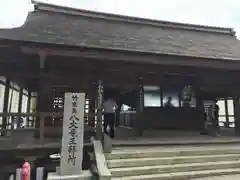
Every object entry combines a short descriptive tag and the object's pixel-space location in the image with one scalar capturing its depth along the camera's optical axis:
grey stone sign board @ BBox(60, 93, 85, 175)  5.41
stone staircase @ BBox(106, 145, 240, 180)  5.66
